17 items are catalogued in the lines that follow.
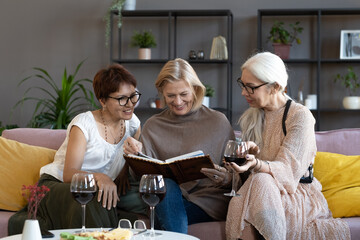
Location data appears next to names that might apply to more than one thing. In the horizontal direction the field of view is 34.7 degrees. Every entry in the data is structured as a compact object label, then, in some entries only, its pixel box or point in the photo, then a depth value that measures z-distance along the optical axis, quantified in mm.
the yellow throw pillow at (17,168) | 2996
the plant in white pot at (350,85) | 5094
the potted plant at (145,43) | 5367
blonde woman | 2748
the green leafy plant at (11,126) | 5158
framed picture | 5164
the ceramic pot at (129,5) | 5367
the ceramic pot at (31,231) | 1735
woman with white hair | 2387
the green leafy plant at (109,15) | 5320
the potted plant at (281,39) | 5164
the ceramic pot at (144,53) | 5367
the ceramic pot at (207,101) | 5230
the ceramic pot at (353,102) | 5094
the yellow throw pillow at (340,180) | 2812
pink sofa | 2662
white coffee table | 1913
